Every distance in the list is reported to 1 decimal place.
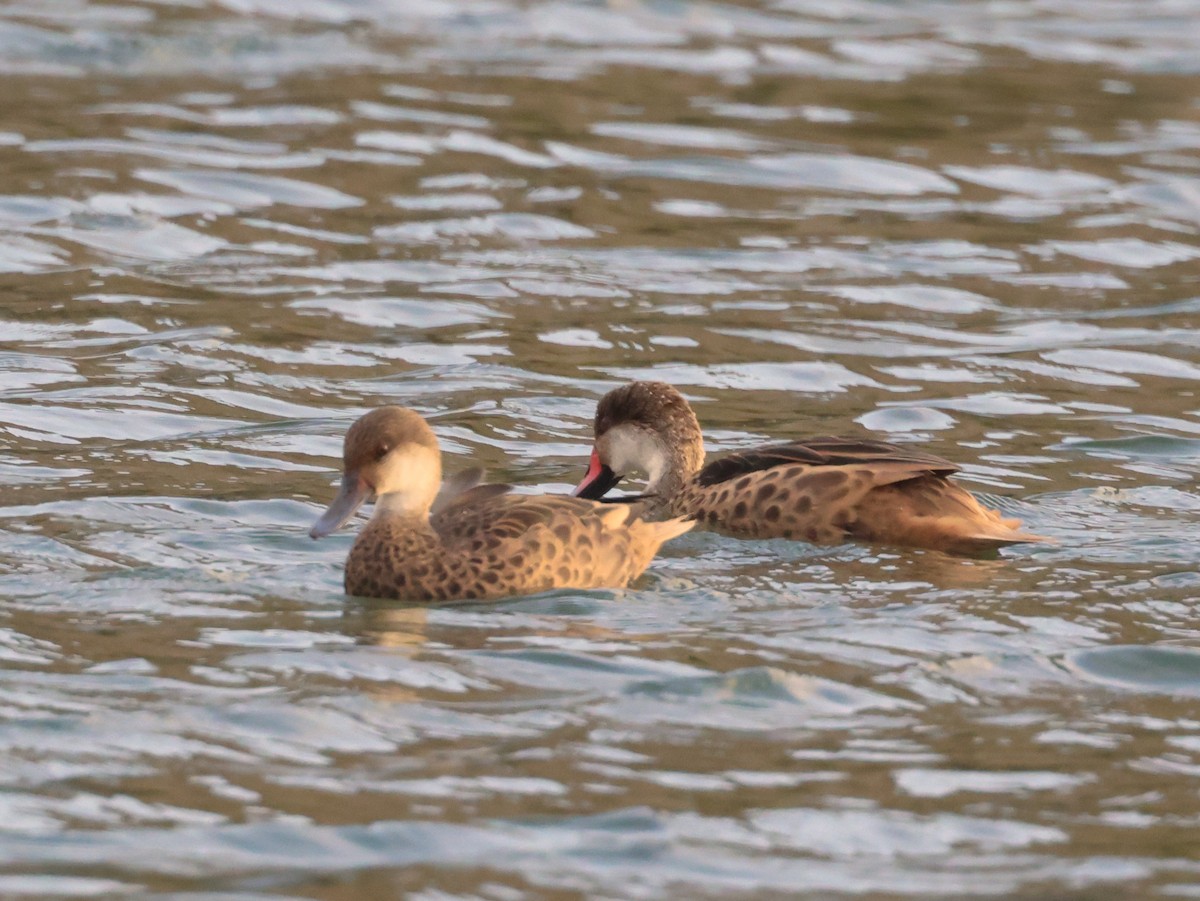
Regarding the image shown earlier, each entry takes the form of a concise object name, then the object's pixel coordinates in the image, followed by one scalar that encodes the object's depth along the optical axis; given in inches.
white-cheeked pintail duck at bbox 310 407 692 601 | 607.5
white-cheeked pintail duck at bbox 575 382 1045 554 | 670.5
